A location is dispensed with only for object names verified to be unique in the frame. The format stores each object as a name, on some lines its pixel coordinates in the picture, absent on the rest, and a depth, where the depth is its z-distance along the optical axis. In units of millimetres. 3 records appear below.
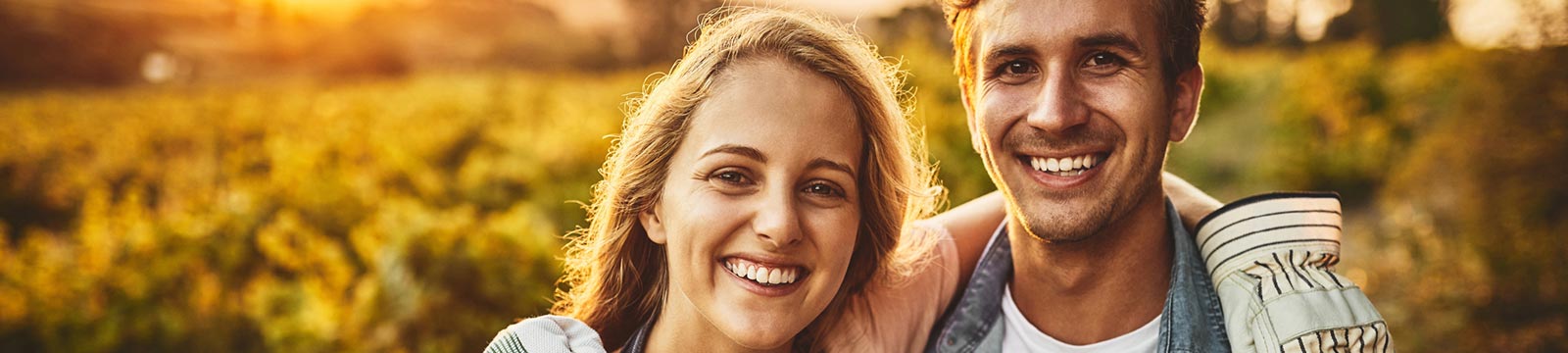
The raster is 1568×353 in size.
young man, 2037
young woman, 1934
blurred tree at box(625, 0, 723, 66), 23125
